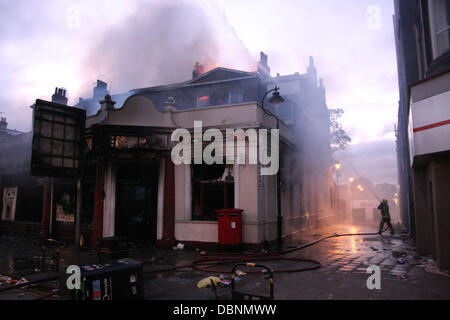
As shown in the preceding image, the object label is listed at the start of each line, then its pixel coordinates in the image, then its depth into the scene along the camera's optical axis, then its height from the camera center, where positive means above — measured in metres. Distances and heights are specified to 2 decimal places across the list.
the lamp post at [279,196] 11.29 +0.09
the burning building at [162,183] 12.02 +0.62
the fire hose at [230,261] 8.10 -1.78
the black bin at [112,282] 4.67 -1.27
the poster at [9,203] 18.05 -0.25
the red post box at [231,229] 11.06 -1.03
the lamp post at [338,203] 33.12 -0.48
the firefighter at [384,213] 16.94 -0.75
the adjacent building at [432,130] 7.51 +1.63
